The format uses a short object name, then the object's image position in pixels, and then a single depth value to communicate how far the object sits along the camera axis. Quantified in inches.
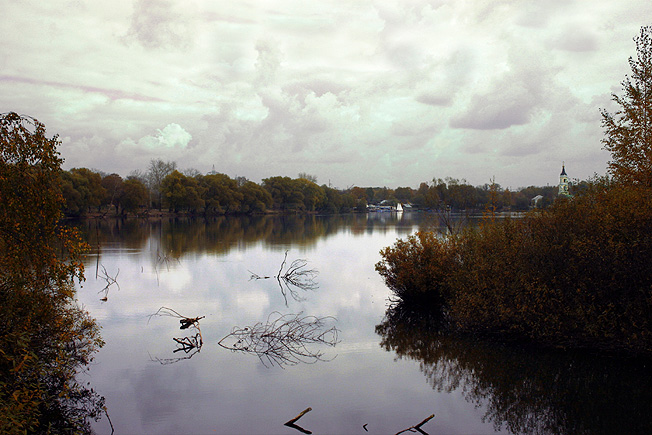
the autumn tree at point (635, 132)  639.8
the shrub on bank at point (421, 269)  720.3
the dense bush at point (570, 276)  486.3
